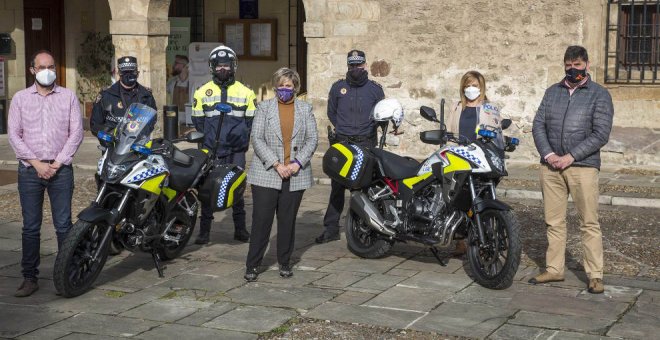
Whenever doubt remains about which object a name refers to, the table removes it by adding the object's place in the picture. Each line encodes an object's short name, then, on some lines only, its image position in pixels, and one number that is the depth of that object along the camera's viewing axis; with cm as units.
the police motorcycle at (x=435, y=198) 806
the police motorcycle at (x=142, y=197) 777
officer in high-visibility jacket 971
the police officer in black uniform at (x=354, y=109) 1007
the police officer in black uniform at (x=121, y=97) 950
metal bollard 1153
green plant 2067
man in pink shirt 791
